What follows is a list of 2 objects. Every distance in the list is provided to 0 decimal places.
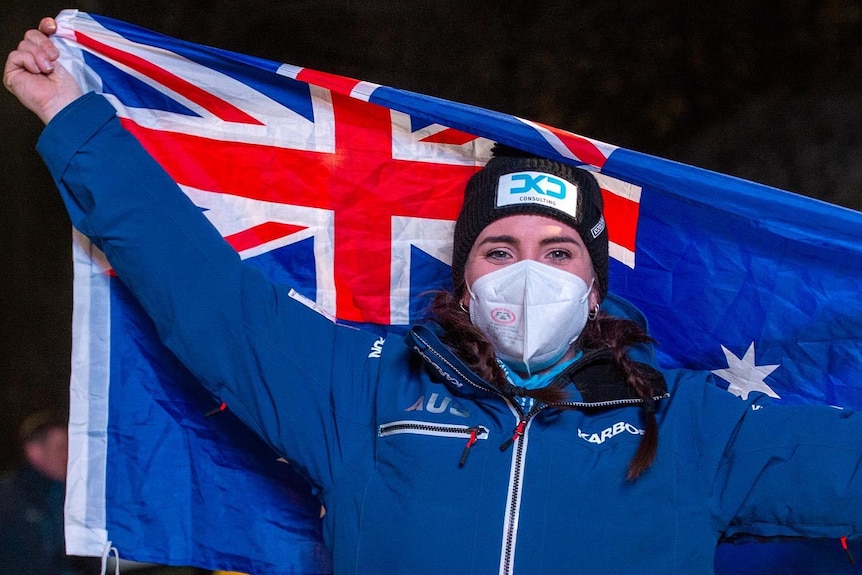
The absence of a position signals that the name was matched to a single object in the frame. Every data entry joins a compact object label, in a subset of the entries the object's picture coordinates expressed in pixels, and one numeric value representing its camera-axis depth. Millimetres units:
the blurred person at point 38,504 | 4919
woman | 4268
